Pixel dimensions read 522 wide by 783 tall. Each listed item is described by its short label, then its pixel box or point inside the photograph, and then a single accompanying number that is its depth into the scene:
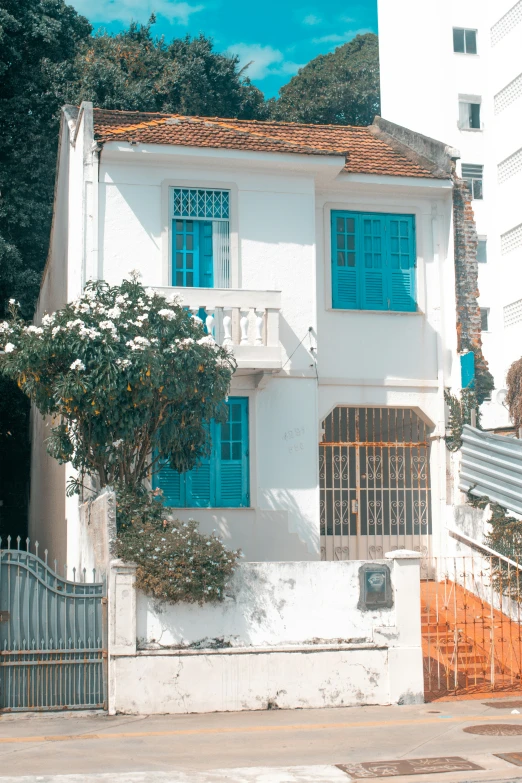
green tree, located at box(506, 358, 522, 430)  17.39
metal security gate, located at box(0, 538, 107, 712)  11.23
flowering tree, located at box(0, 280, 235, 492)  12.67
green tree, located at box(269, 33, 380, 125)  41.25
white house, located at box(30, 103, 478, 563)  15.73
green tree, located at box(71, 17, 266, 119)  28.47
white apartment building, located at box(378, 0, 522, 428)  39.84
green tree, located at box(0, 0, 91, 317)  26.66
